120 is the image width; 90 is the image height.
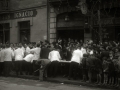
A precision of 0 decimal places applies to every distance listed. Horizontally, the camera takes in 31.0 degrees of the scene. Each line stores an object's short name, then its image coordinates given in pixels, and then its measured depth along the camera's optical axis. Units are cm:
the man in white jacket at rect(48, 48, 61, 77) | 1175
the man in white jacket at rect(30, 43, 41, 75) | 1243
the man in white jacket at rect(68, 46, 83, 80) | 1101
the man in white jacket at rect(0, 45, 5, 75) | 1314
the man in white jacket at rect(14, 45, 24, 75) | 1314
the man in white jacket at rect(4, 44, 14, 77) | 1305
